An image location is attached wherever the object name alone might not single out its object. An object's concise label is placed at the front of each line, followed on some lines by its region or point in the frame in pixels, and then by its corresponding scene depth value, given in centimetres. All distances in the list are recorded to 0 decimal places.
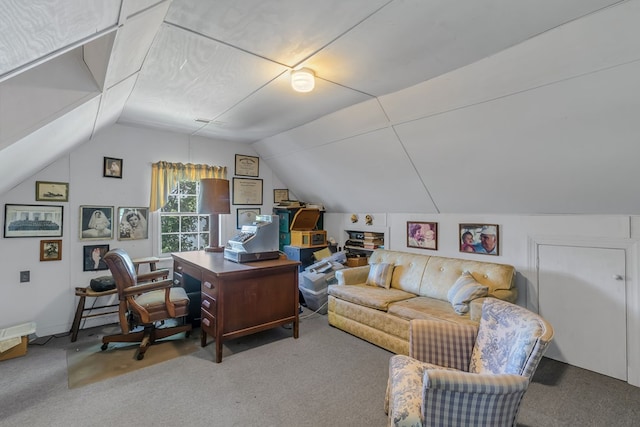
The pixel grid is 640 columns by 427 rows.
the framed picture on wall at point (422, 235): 382
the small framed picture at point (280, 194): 528
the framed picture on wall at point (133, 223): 389
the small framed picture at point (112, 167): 379
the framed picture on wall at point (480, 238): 329
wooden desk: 279
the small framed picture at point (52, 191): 338
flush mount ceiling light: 232
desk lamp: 366
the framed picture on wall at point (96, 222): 365
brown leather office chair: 282
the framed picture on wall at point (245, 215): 486
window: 430
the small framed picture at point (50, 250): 341
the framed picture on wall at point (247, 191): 481
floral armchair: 138
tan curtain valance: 408
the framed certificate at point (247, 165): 484
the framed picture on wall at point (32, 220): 324
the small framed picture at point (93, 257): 366
